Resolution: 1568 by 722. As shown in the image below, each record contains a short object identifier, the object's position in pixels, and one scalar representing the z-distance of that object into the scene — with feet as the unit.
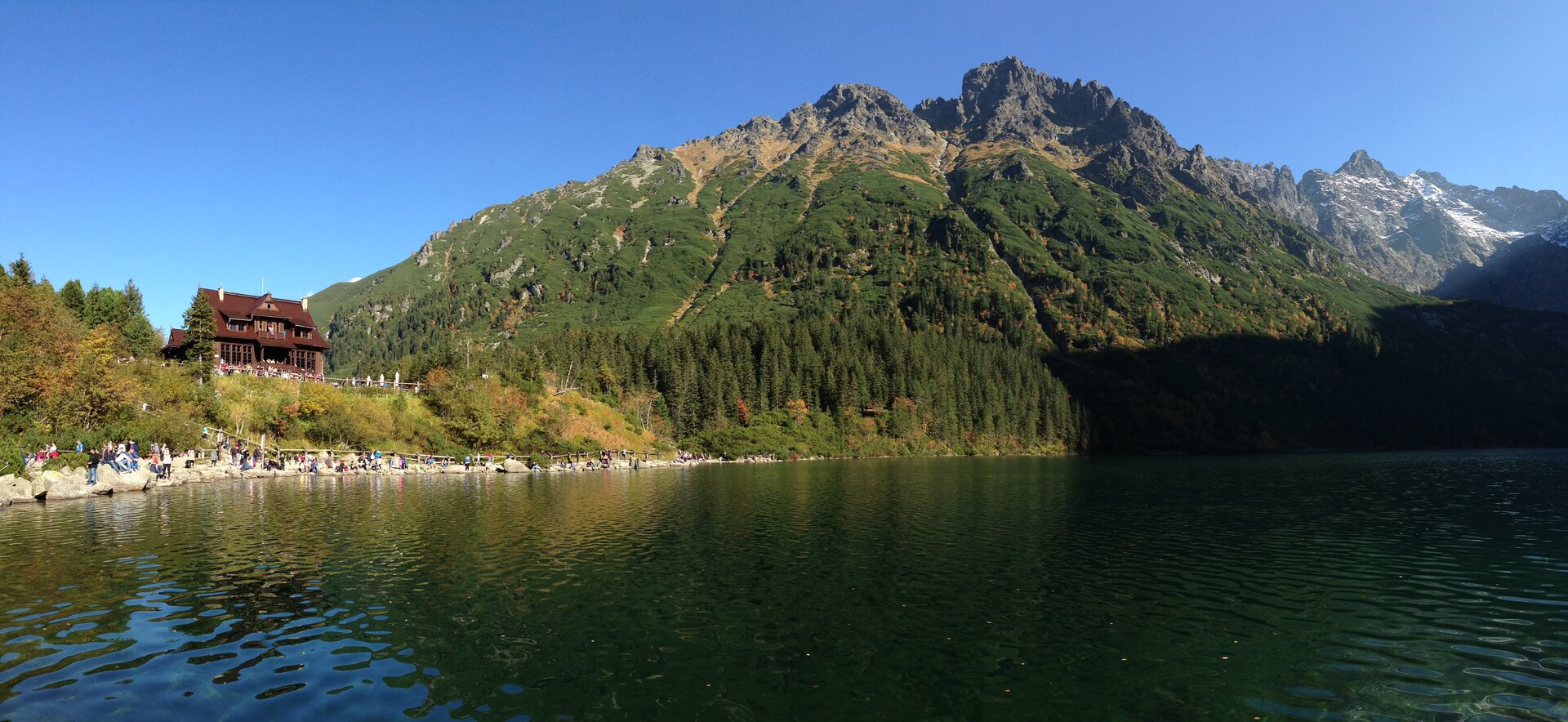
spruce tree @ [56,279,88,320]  289.74
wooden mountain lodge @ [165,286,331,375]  342.23
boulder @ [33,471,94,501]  170.50
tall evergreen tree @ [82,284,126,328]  303.48
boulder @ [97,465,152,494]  187.06
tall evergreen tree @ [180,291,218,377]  295.69
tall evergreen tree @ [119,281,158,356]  307.23
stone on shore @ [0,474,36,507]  158.51
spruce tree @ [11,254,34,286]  274.44
